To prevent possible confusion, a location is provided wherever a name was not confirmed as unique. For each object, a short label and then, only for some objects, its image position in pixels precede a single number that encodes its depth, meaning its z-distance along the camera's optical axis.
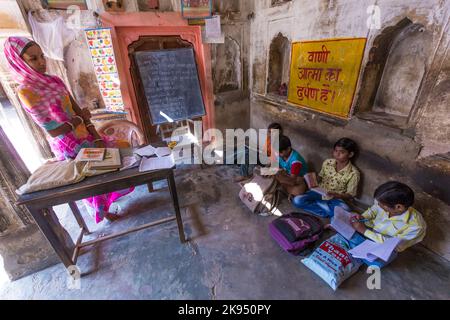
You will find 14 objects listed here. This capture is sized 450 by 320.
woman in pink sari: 1.81
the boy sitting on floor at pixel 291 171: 2.88
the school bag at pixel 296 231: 2.19
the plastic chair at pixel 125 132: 3.13
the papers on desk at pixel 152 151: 2.15
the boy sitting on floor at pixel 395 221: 1.84
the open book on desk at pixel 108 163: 1.84
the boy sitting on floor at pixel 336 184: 2.56
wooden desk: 1.63
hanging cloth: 2.65
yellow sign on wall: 2.45
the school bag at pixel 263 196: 2.76
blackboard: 3.43
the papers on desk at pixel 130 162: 1.95
